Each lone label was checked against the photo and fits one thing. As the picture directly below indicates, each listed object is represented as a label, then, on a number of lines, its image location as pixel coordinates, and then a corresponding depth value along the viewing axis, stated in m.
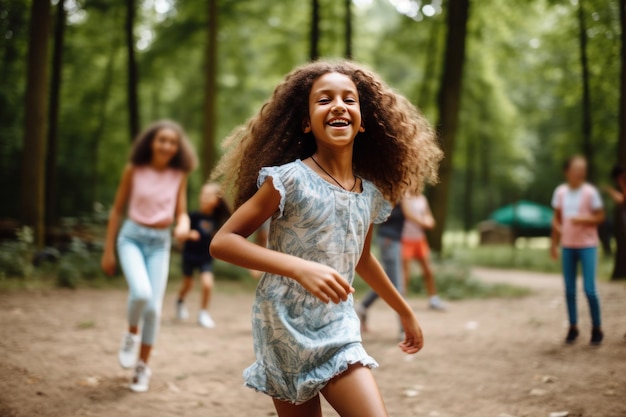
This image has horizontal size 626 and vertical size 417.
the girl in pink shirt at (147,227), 4.60
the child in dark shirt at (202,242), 8.34
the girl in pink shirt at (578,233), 6.30
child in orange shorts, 8.83
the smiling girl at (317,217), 2.11
